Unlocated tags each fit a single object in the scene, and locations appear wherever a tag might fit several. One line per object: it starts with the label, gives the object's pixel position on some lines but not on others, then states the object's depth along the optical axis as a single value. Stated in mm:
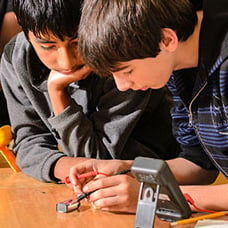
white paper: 1671
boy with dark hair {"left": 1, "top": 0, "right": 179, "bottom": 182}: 1933
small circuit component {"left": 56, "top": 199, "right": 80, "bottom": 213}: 1794
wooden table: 1736
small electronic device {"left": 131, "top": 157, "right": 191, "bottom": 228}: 1556
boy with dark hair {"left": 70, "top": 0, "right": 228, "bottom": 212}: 1665
